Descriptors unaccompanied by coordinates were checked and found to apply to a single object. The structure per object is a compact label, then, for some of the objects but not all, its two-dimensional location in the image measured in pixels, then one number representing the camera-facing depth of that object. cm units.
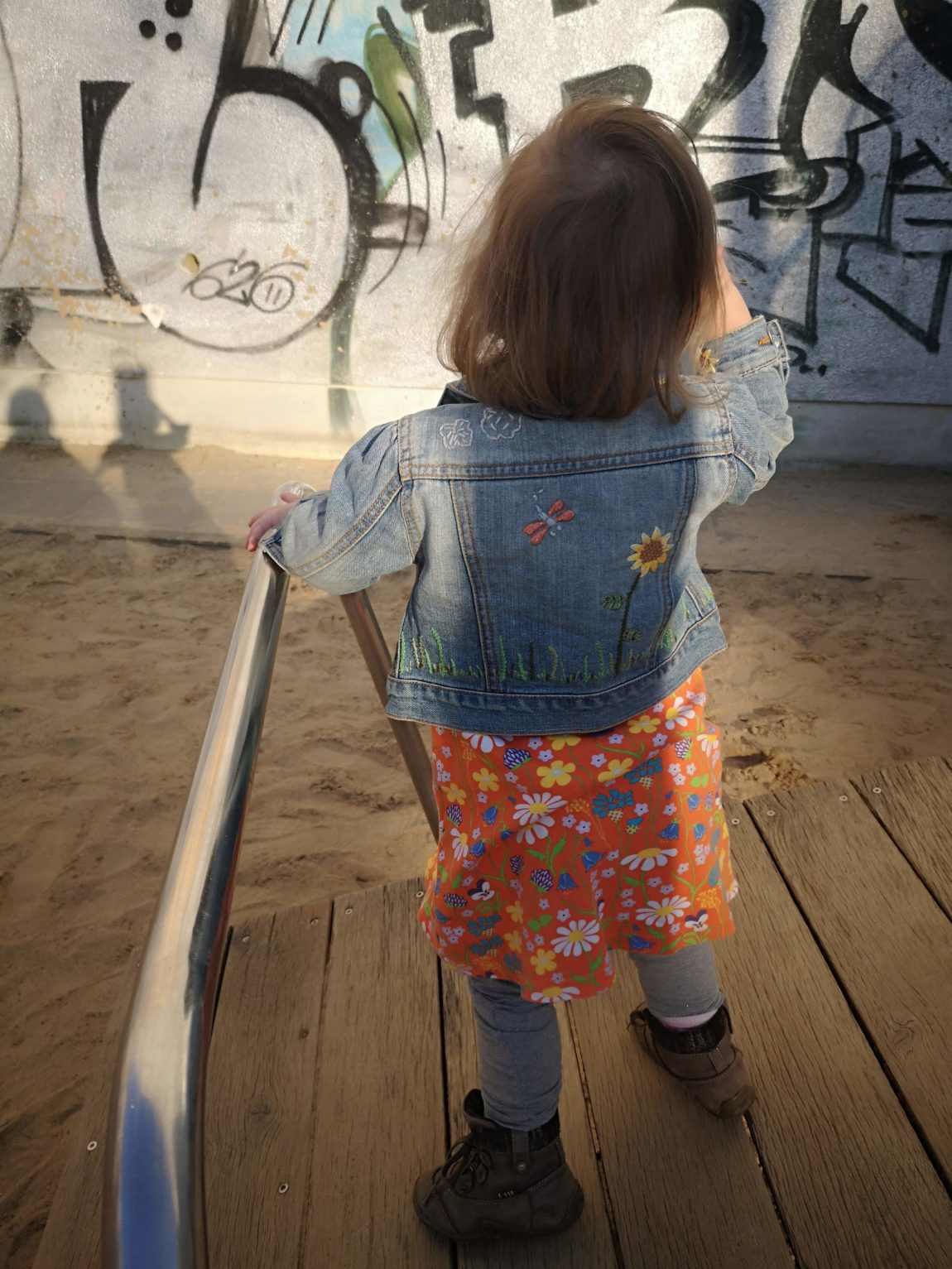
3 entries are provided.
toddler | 93
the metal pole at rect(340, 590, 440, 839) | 145
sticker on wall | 512
